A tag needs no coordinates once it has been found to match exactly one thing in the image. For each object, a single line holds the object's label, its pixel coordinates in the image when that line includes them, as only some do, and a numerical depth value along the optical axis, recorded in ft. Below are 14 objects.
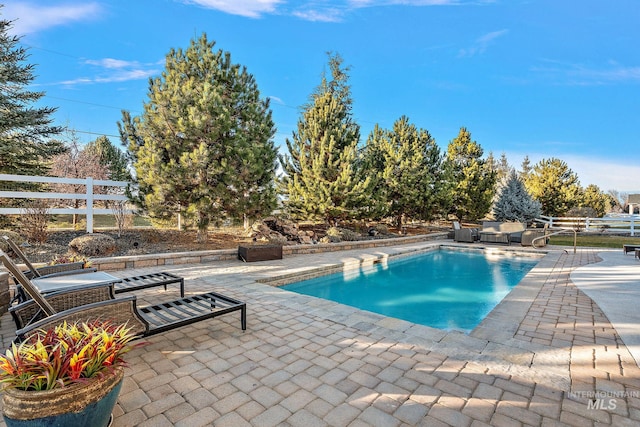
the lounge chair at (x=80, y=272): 13.24
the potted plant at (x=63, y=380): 5.15
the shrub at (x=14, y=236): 24.20
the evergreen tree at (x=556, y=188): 78.79
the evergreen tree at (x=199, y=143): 28.96
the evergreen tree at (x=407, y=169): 55.67
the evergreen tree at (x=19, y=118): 35.04
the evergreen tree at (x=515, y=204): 68.85
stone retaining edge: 22.98
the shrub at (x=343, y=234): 43.32
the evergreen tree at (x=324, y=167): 43.73
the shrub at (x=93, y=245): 24.67
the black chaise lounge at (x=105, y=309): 8.38
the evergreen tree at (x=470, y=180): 67.26
